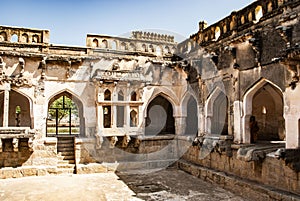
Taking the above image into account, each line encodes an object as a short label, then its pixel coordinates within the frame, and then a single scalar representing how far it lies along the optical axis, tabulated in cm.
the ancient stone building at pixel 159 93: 775
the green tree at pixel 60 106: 2617
